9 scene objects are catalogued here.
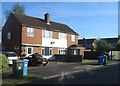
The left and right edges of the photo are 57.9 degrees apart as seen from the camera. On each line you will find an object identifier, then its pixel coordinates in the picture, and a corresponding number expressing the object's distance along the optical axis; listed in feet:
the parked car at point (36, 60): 40.23
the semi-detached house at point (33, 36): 52.73
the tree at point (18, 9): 93.68
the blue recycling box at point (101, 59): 46.55
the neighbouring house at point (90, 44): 104.91
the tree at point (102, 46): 90.44
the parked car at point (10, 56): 38.28
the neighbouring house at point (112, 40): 137.72
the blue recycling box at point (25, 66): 24.50
